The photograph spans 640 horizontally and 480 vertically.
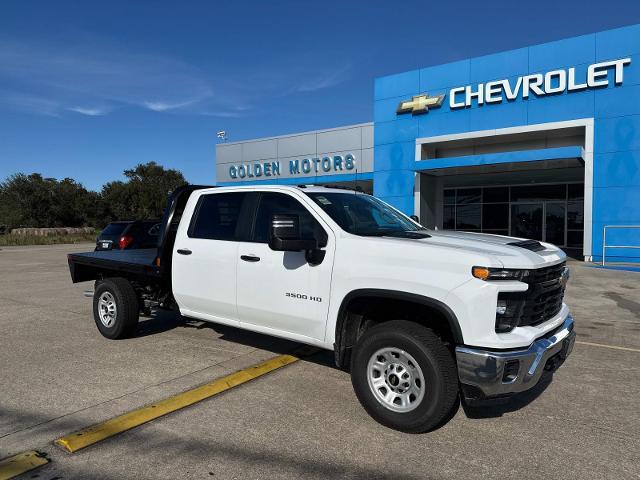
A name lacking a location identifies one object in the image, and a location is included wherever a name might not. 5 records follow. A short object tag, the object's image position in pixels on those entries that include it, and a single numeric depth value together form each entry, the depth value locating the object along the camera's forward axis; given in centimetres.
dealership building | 1628
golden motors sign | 2417
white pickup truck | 331
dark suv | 1345
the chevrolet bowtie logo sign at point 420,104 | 1981
